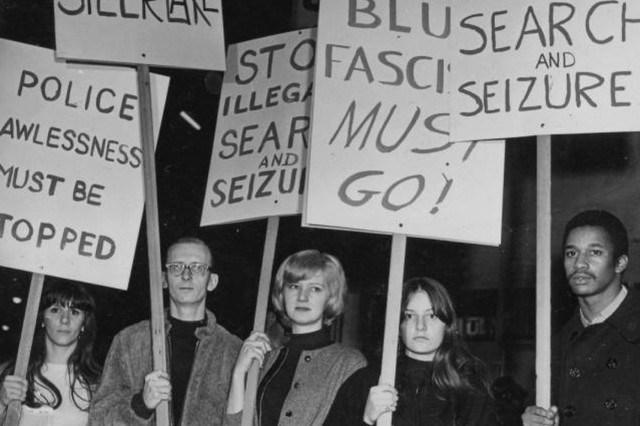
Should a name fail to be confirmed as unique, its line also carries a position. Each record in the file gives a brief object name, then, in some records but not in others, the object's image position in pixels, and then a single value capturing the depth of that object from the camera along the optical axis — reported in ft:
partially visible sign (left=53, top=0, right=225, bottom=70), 10.97
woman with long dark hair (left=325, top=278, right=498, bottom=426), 9.26
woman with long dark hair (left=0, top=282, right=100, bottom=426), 10.89
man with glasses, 10.41
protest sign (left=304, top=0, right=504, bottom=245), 9.33
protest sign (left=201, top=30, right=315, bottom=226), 10.98
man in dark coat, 9.23
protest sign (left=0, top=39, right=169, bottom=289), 10.91
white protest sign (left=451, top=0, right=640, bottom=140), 8.98
